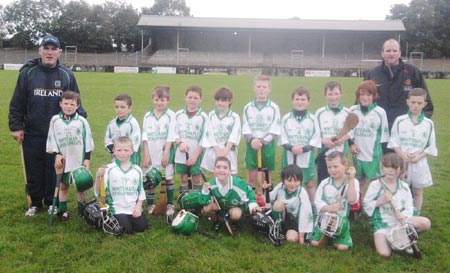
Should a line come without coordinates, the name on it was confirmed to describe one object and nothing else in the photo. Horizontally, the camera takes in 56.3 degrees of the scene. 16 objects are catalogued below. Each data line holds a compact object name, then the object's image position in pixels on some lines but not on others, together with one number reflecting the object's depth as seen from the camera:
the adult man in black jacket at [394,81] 5.22
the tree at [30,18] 56.38
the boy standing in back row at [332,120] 5.05
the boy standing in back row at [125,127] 5.16
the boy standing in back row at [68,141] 4.90
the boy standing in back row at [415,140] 4.77
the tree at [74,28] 54.62
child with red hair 5.07
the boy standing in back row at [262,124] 5.22
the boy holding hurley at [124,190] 4.62
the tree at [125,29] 56.56
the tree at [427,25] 49.91
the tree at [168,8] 68.62
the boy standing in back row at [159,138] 5.29
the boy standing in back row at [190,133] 5.29
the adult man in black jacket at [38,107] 5.01
